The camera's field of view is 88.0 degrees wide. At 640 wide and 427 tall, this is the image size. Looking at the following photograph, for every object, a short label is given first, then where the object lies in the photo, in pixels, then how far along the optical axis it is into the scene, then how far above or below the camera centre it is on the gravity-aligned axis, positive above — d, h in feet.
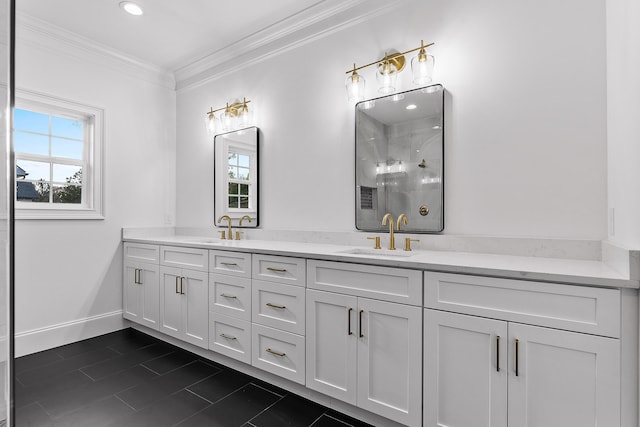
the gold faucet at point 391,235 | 7.09 -0.48
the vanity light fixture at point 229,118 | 10.30 +3.04
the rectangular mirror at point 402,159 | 6.93 +1.18
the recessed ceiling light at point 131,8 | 8.38 +5.29
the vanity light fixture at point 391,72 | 6.83 +3.08
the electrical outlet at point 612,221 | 5.04 -0.14
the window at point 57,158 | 9.11 +1.61
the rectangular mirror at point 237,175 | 10.05 +1.20
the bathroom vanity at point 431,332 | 3.99 -1.86
